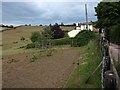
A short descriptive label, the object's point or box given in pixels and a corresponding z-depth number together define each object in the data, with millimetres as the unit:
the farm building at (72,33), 25826
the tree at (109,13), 12043
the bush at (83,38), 14783
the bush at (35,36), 19764
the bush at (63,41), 17238
